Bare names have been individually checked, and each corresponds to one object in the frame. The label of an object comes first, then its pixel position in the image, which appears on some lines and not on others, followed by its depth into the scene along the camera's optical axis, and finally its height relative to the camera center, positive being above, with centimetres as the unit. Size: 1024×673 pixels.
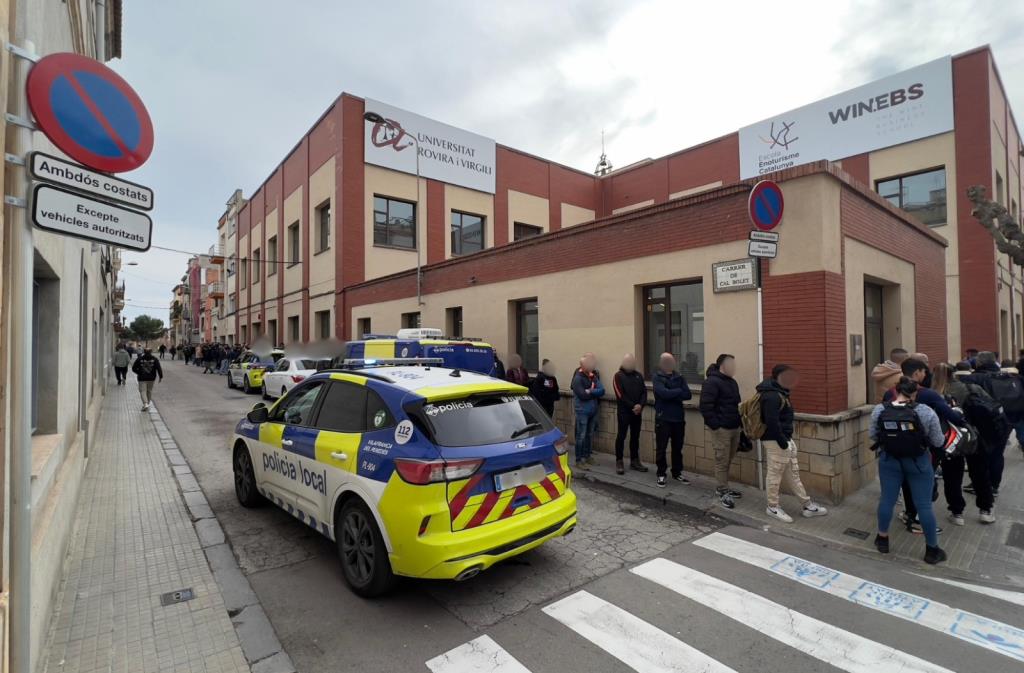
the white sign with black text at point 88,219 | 237 +68
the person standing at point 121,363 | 2003 -60
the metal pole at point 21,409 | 238 -30
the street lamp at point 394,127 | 1407 +697
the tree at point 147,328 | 7519 +312
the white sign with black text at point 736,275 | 682 +93
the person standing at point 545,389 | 868 -81
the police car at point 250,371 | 1842 -94
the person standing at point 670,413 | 686 -100
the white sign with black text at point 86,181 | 240 +88
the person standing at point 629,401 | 748 -90
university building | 658 +200
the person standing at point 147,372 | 1307 -64
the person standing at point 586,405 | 789 -102
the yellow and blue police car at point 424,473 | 350 -101
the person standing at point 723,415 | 621 -94
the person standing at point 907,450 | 461 -107
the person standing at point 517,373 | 948 -58
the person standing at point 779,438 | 563 -113
